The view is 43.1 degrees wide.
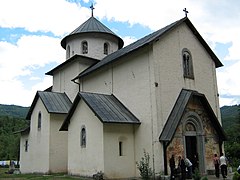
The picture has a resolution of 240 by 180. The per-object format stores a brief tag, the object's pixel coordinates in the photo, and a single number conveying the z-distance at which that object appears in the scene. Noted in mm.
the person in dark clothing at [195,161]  18703
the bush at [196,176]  14465
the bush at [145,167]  16281
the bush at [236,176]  12032
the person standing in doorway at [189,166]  16734
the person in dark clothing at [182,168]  16359
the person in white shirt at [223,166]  16744
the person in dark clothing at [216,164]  17472
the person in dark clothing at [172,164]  16016
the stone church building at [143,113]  17500
